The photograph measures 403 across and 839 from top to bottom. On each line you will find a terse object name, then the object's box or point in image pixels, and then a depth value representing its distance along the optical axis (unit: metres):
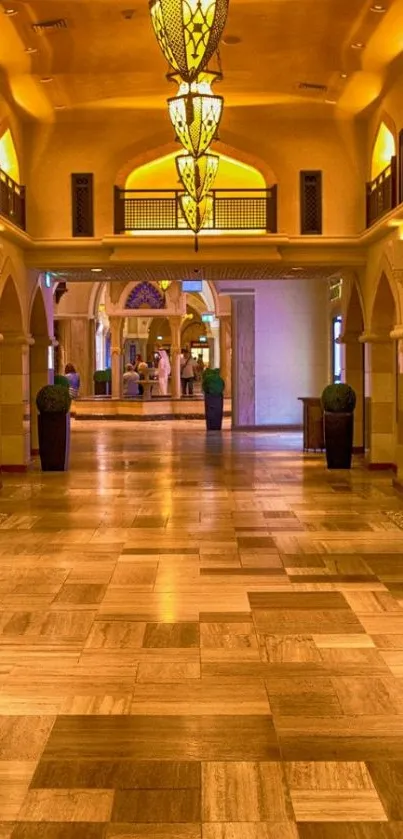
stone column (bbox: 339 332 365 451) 15.34
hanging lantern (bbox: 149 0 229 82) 5.62
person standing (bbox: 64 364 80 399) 25.47
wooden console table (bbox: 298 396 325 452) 15.39
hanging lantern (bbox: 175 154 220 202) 9.62
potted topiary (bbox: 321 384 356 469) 12.82
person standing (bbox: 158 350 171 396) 31.78
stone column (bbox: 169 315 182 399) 30.25
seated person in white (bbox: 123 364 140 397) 29.58
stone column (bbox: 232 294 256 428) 20.91
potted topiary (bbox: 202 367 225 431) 20.91
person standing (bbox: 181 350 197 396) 34.34
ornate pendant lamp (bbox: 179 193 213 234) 10.60
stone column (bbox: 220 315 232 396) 32.06
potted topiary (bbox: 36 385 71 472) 12.91
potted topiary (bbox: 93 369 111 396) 31.73
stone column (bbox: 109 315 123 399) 29.50
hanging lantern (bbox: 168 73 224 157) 8.01
